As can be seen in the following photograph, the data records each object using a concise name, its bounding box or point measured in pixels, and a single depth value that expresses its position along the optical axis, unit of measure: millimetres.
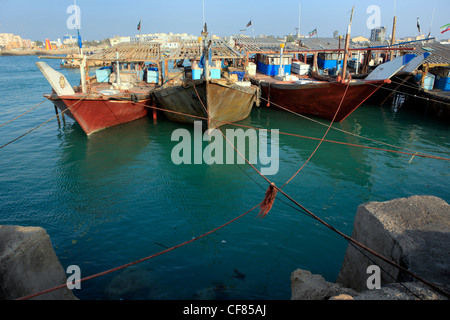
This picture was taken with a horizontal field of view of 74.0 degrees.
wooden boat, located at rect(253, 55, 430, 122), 17188
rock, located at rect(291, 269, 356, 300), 4148
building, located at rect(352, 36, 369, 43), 101712
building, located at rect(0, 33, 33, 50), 148250
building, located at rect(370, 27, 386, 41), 94562
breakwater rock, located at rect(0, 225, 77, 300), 4145
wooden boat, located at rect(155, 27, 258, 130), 16109
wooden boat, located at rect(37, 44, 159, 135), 16172
